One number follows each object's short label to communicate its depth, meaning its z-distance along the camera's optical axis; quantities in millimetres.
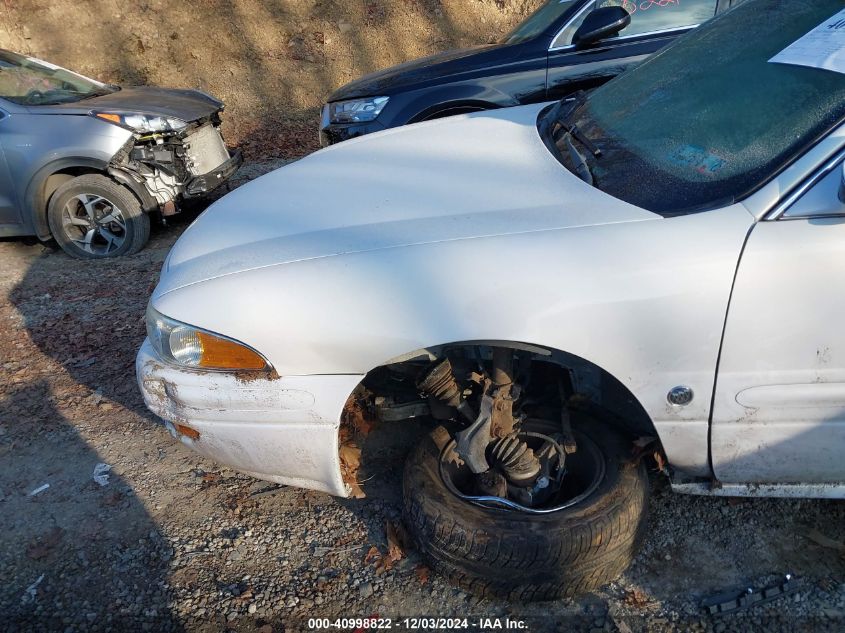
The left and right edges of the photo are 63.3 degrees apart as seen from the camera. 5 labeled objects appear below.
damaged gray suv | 5340
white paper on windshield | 2111
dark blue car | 4805
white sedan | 1928
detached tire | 2176
